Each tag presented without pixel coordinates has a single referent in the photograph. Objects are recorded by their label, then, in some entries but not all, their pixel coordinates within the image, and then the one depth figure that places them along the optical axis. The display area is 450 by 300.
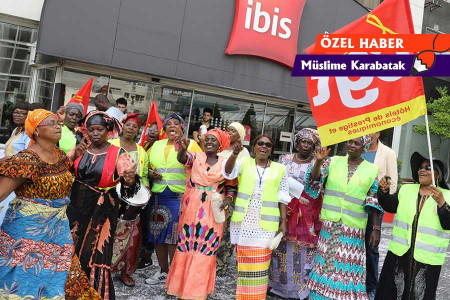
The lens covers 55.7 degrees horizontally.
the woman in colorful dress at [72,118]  4.83
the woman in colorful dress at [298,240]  4.95
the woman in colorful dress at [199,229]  4.27
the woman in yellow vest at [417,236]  3.57
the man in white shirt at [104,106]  6.69
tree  14.99
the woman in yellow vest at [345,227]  4.06
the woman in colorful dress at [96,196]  3.71
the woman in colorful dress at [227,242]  5.45
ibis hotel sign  10.66
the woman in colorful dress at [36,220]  2.92
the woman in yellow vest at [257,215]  4.15
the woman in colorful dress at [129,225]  4.58
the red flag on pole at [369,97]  3.78
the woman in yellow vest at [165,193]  4.93
